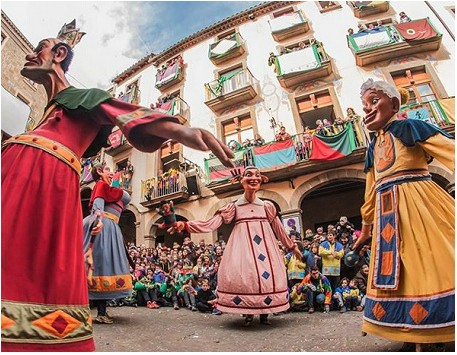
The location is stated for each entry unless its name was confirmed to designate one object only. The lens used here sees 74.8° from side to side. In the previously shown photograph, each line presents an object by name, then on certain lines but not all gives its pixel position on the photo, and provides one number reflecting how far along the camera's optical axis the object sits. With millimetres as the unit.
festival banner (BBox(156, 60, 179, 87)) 15322
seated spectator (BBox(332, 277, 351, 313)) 5344
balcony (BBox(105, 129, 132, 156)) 14016
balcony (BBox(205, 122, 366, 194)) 9781
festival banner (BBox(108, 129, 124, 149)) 14000
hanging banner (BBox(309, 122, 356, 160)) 9719
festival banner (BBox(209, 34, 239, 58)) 14578
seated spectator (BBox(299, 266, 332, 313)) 5449
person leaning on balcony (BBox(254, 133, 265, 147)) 11328
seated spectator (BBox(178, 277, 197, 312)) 6462
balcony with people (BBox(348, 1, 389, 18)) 12875
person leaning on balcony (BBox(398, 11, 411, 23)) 12305
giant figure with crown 1325
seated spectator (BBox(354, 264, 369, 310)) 5645
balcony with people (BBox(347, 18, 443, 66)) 11148
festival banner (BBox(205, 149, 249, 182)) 11125
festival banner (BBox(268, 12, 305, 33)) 13789
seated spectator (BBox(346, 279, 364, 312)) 5394
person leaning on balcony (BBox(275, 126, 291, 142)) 10765
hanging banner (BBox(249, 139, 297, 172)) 10508
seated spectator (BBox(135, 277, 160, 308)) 7195
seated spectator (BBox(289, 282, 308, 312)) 5496
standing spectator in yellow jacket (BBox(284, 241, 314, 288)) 6215
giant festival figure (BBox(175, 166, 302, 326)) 3584
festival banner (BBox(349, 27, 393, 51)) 11570
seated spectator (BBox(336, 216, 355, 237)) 7930
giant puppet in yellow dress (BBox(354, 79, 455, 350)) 1946
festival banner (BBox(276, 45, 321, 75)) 12134
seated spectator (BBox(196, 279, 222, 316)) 6051
